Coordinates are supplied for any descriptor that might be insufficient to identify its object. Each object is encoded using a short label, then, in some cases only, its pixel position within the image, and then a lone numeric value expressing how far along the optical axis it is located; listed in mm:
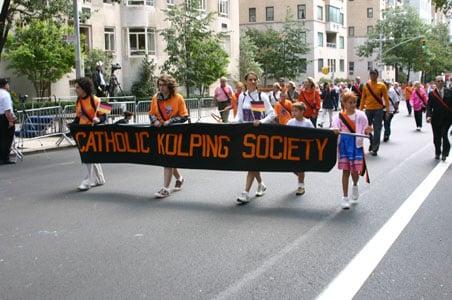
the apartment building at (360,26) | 83562
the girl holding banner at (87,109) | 10102
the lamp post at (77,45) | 20141
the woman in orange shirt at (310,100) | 16016
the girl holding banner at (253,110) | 8938
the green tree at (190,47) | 37750
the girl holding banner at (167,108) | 9492
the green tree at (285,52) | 55906
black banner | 8766
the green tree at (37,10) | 18975
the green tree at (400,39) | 70000
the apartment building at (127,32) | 36469
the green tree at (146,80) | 38438
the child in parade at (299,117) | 9180
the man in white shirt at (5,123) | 13945
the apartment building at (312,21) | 67375
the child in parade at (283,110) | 11460
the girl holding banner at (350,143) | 8477
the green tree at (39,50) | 28469
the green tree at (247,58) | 50219
